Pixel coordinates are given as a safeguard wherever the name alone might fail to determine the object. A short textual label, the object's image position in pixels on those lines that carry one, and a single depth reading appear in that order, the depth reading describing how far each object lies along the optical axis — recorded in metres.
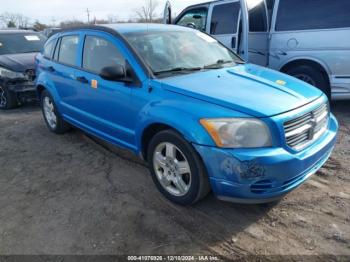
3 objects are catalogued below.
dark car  7.29
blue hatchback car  2.73
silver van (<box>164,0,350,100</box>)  5.70
